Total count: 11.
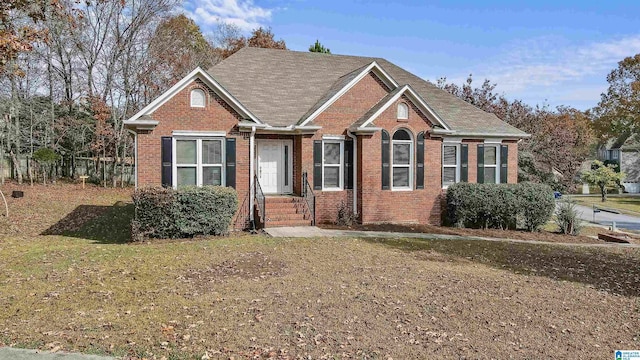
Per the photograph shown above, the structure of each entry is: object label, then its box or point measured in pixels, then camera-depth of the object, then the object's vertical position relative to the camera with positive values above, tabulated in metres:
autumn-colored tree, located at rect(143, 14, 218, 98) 29.44 +8.83
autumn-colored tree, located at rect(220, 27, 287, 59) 37.91 +12.00
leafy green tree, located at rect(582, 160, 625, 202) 37.53 -0.76
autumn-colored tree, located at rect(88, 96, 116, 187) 26.14 +2.64
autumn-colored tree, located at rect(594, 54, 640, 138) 52.88 +9.29
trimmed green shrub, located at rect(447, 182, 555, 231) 15.90 -1.39
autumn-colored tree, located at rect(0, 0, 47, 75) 10.63 +3.90
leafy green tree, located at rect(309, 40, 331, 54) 30.33 +8.98
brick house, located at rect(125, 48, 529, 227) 13.23 +0.96
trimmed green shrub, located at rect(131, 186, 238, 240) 11.52 -1.24
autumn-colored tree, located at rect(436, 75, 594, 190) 28.06 +2.33
